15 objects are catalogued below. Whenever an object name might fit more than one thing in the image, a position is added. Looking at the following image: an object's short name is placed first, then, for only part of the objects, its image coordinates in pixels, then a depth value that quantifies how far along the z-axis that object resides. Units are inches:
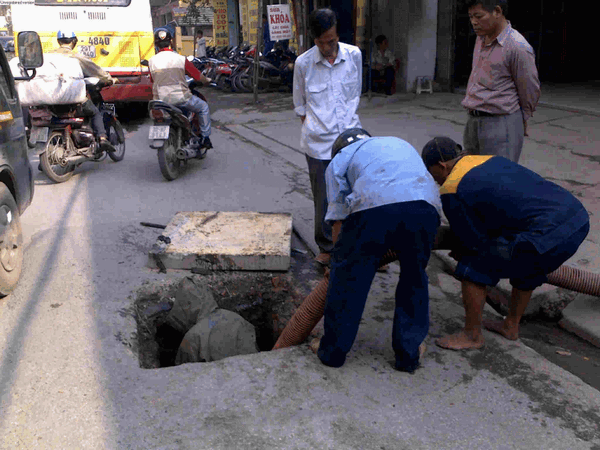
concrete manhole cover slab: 163.6
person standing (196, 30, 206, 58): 856.3
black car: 149.2
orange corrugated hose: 121.4
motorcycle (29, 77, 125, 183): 253.8
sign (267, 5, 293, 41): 494.3
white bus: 391.2
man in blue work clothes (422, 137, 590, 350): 113.6
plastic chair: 480.1
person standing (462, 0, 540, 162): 148.1
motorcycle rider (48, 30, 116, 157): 269.0
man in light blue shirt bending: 104.1
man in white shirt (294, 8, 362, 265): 161.2
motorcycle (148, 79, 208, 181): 253.9
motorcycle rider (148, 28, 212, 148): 260.5
